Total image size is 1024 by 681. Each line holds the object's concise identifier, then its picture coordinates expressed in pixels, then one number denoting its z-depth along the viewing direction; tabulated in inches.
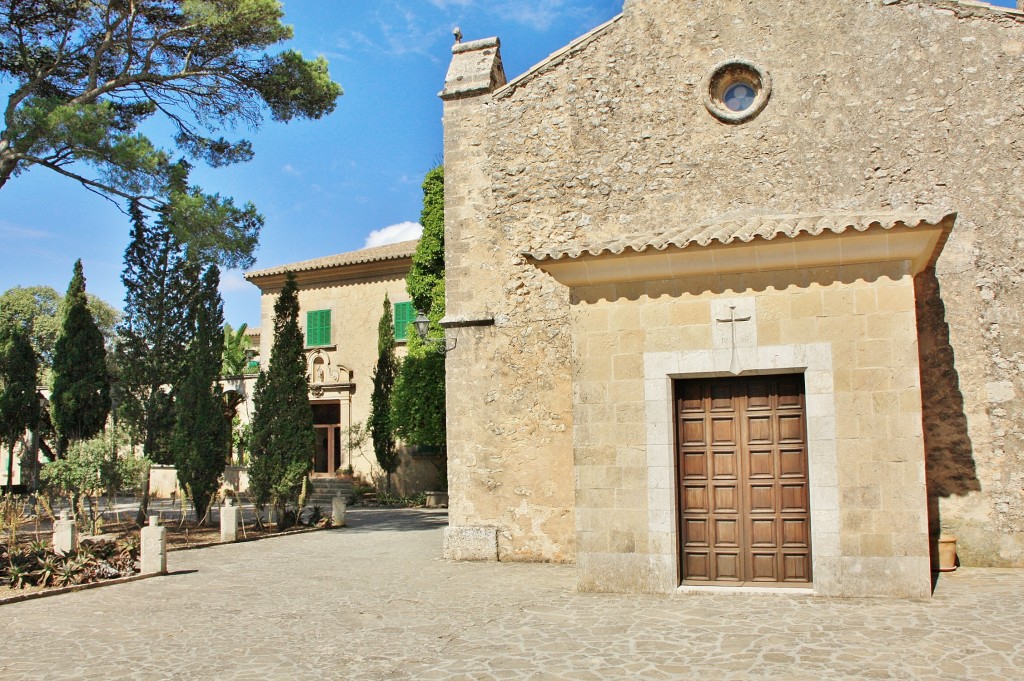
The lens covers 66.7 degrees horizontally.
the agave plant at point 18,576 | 373.1
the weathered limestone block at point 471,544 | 413.1
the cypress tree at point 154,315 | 722.8
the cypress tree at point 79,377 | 775.7
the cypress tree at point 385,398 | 959.6
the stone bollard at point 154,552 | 412.8
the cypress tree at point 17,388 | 886.4
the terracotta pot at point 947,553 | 343.6
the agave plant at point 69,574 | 377.7
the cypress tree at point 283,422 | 621.9
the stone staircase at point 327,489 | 946.7
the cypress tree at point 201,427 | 619.8
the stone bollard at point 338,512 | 655.1
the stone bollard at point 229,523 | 553.9
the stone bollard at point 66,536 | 430.6
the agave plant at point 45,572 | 378.6
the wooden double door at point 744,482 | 309.3
